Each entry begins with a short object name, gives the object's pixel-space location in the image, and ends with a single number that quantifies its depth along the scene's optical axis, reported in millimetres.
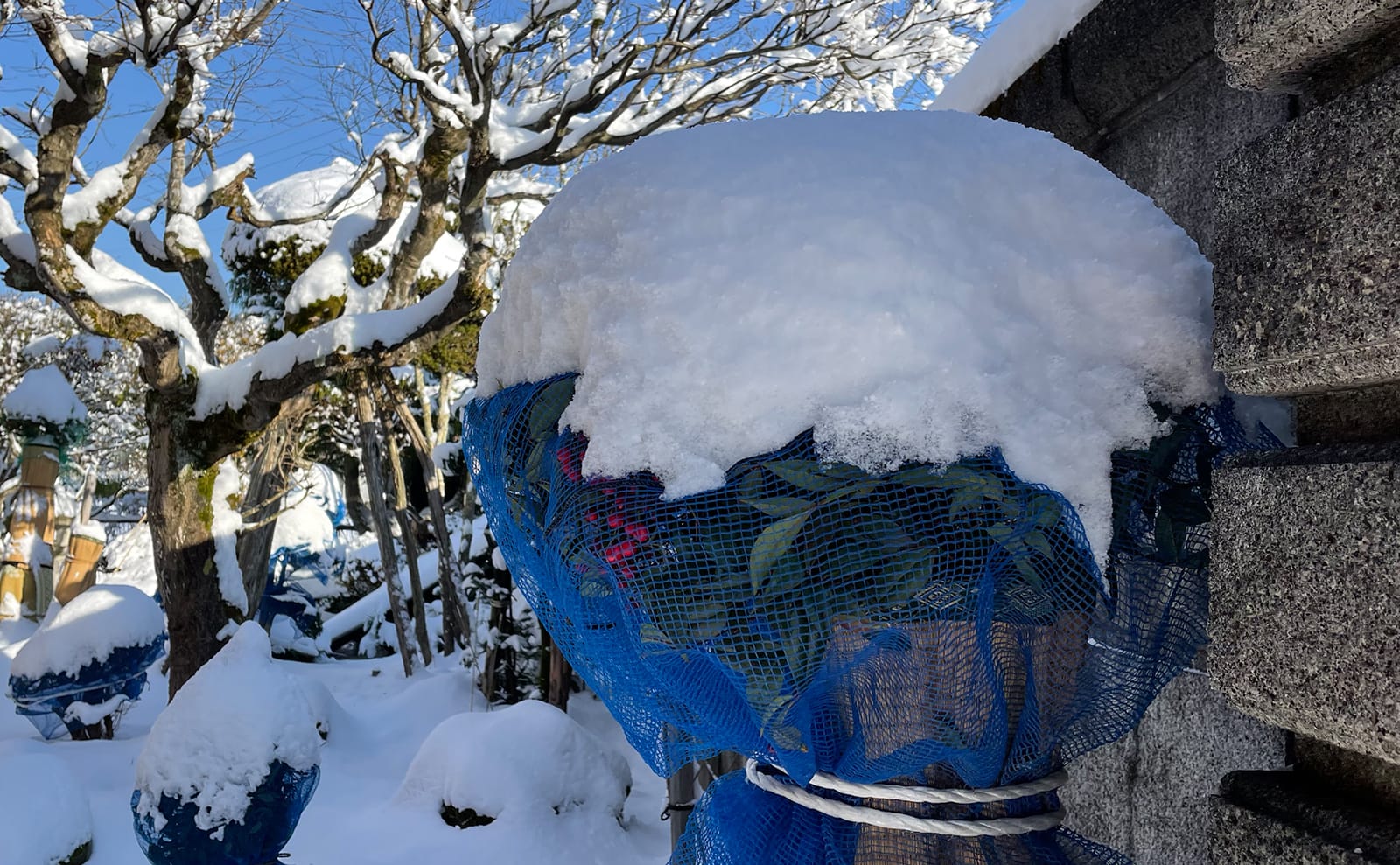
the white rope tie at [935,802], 1046
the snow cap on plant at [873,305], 880
